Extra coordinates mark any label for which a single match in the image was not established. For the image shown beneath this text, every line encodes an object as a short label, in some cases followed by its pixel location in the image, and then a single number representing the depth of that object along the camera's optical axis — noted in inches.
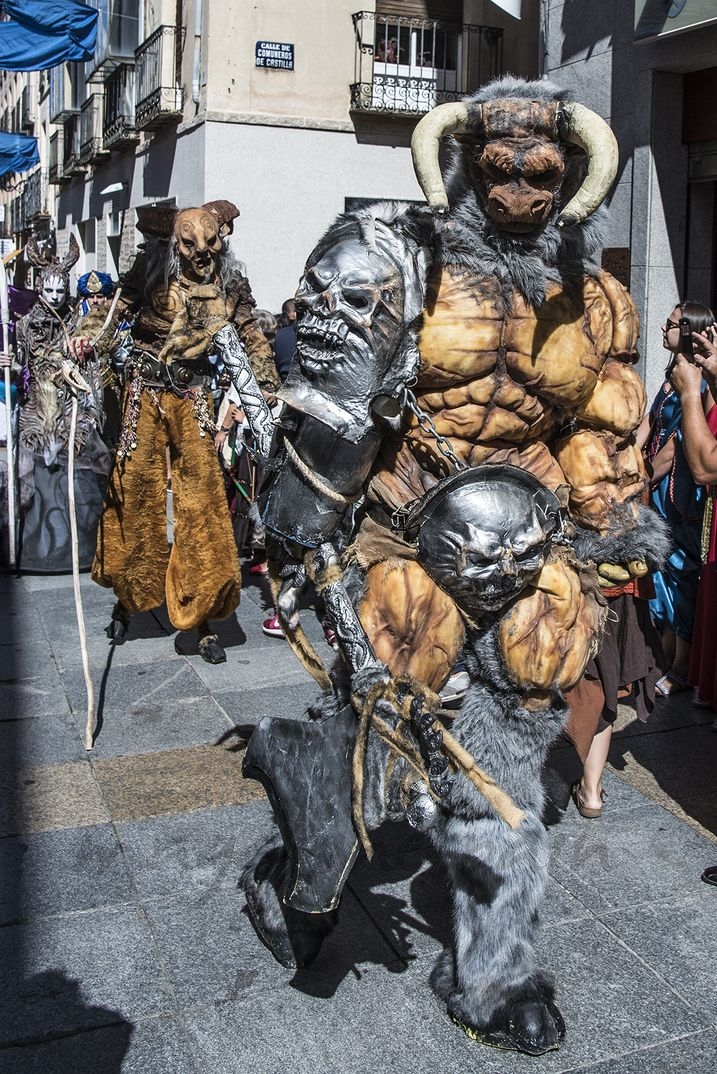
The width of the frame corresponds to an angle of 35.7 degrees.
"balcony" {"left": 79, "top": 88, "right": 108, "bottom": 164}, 842.8
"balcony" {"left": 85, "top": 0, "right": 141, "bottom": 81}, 749.9
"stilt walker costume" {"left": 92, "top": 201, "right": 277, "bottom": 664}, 223.1
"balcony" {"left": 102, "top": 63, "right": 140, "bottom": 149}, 730.2
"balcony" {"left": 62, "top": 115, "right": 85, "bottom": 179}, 940.6
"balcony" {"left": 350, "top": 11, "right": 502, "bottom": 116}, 601.3
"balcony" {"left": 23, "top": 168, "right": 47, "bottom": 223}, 1196.5
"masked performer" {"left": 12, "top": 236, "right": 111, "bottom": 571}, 328.8
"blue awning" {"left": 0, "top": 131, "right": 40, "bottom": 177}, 768.3
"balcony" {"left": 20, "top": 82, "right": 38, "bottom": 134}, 1286.3
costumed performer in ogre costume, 102.7
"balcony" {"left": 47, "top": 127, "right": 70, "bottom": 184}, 1050.1
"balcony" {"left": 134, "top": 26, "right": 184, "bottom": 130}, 617.6
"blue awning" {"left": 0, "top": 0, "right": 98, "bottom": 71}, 451.8
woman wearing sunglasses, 217.6
